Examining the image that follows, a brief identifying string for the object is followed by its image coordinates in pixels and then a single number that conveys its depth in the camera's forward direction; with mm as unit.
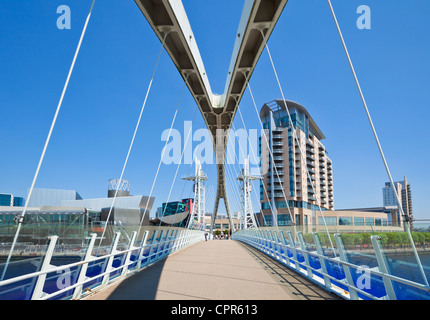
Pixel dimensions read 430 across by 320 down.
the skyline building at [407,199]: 144500
